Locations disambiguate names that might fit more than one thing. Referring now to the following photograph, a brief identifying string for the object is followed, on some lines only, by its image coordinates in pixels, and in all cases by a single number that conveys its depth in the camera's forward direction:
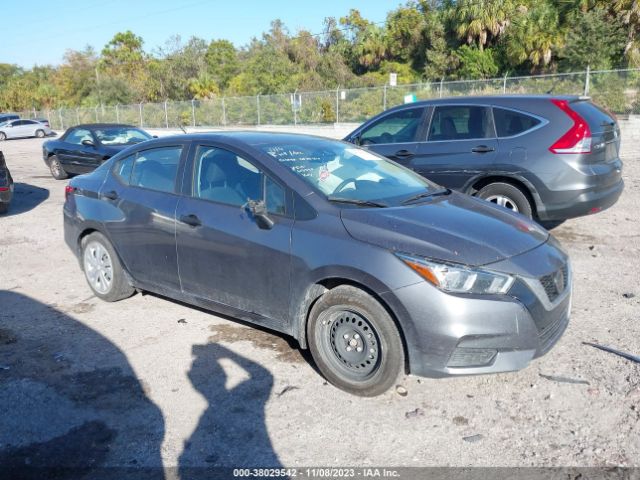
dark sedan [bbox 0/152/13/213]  9.34
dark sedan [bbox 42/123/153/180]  13.08
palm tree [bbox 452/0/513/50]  35.94
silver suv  6.20
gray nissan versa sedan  3.23
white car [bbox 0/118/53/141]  40.06
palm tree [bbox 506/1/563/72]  32.66
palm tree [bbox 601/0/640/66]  29.12
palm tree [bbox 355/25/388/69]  47.41
